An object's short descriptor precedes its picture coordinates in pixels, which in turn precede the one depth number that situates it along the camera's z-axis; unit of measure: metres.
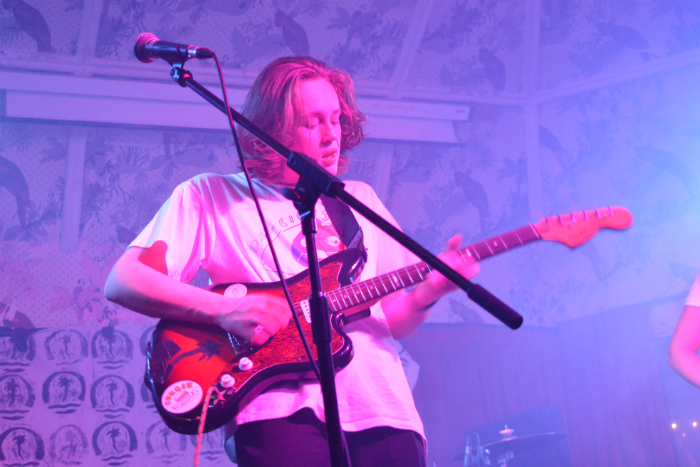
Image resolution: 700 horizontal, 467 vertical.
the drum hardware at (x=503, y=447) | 3.04
